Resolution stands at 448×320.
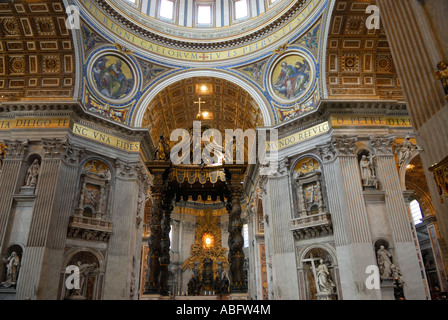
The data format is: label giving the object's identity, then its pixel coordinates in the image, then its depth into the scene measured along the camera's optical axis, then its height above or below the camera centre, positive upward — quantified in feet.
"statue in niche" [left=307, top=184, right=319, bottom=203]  46.47 +14.07
